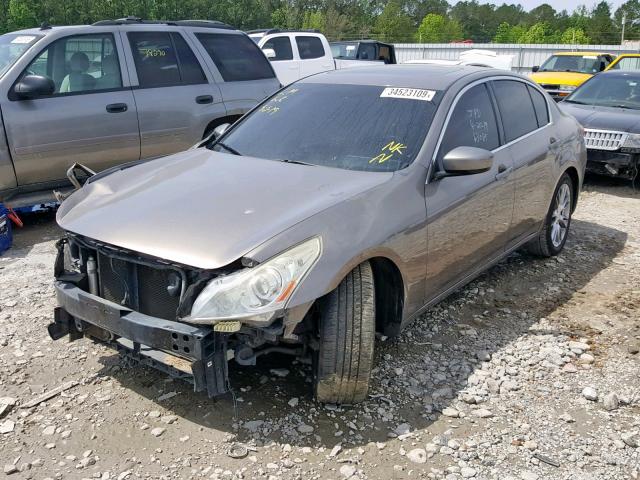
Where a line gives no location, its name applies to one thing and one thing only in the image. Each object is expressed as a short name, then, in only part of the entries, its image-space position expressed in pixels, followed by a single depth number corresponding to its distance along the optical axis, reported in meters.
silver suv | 5.92
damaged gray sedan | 2.87
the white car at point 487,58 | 19.75
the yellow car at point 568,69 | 15.09
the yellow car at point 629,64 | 18.18
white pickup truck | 14.63
